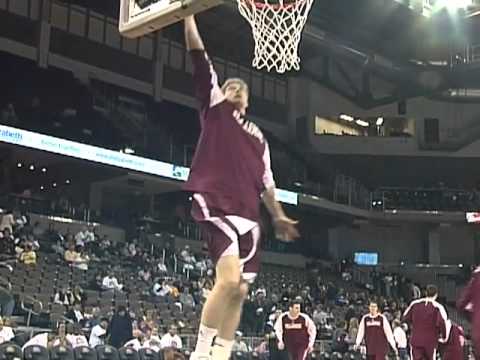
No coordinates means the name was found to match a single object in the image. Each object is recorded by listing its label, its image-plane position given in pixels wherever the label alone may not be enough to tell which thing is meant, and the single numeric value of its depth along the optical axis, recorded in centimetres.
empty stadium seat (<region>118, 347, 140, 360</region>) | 1296
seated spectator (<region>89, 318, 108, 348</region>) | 1598
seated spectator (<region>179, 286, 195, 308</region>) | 2189
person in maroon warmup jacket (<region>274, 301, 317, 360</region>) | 1540
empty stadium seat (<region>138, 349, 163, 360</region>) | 1322
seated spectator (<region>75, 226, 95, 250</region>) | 2353
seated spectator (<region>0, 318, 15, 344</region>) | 1361
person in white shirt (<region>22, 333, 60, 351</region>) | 1305
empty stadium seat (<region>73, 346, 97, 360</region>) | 1230
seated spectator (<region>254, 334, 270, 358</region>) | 1690
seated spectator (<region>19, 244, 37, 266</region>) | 2062
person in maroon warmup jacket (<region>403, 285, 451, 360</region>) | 1293
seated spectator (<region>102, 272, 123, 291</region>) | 2114
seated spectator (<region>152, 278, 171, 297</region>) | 2172
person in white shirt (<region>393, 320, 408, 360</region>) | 2001
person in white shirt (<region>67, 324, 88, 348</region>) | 1370
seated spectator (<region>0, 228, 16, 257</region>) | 2061
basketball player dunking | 499
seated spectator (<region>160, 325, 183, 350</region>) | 1564
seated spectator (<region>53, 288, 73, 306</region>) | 1915
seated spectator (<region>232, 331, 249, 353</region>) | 1574
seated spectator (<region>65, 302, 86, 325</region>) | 1808
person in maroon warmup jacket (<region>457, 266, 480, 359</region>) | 716
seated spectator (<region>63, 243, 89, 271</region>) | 2205
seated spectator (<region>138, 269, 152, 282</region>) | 2345
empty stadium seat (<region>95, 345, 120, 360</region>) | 1257
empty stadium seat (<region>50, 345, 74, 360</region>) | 1206
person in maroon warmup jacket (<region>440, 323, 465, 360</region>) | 1323
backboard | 586
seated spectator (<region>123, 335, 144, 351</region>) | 1397
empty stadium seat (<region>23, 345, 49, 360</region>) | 1147
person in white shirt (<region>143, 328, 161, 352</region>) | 1434
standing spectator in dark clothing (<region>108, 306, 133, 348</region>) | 1575
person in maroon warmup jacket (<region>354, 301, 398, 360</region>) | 1560
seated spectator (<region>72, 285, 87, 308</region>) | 1942
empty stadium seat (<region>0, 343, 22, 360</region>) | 1095
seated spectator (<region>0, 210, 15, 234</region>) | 2150
